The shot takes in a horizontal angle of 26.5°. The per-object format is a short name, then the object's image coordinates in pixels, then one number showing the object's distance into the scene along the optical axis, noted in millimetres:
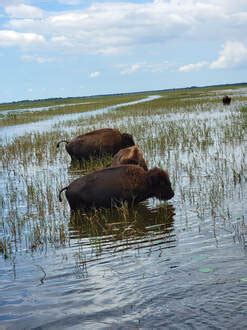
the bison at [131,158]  11094
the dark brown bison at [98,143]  15727
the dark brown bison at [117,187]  9484
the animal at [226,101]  42000
